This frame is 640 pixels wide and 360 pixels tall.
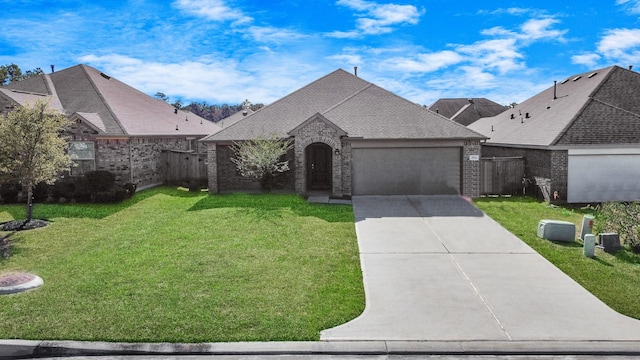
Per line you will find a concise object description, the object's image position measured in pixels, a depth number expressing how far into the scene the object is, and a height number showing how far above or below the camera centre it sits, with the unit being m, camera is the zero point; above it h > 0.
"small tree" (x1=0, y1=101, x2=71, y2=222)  14.54 +0.48
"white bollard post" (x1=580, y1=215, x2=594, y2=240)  12.82 -1.92
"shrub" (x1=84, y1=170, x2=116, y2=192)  19.00 -0.79
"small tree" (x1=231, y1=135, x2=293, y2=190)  19.70 +0.05
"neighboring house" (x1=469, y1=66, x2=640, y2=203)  18.58 +0.29
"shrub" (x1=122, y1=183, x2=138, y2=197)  19.33 -1.14
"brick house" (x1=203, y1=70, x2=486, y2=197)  19.47 +0.20
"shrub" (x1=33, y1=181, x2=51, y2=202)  18.81 -1.18
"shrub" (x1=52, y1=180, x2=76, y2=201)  18.69 -1.15
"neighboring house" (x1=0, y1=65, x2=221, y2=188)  20.14 +1.77
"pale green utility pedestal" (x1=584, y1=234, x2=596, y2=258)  11.46 -2.22
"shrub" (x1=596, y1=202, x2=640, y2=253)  11.97 -1.82
